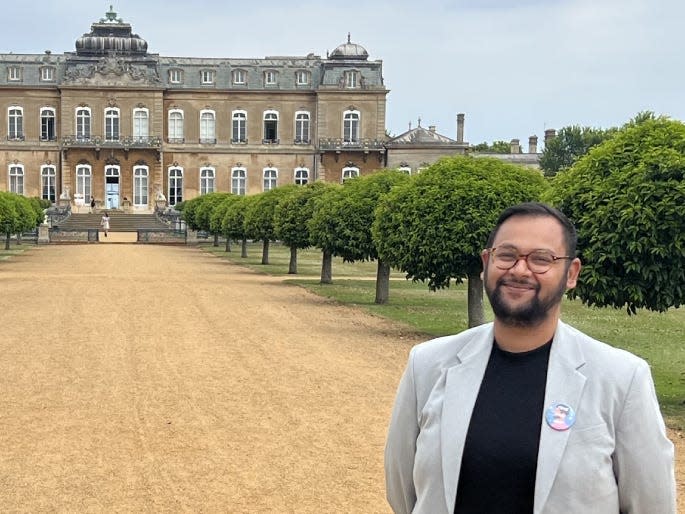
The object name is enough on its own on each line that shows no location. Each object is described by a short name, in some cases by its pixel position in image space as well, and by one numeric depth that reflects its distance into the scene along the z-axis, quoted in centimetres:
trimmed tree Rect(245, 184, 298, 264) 3082
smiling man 262
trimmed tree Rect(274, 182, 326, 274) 2625
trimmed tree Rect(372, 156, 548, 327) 1412
